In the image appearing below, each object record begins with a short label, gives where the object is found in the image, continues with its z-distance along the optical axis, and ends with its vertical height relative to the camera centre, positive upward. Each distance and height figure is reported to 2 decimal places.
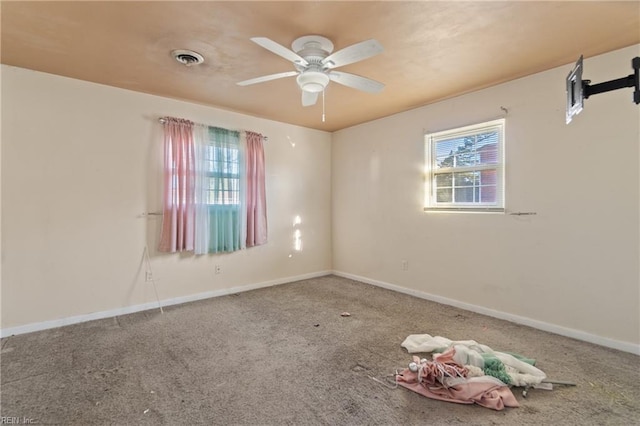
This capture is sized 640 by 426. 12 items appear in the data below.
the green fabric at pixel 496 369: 2.09 -1.13
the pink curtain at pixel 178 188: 3.71 +0.28
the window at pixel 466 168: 3.42 +0.50
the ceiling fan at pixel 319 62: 2.13 +1.10
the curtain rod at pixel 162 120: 3.70 +1.10
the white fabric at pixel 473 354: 2.11 -1.15
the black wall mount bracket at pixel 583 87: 1.78 +0.74
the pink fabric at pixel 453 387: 1.92 -1.18
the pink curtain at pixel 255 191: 4.41 +0.28
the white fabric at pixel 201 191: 3.94 +0.25
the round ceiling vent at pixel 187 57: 2.59 +1.35
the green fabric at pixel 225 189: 4.08 +0.29
